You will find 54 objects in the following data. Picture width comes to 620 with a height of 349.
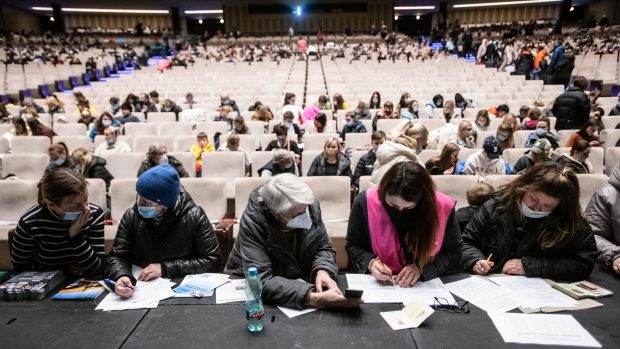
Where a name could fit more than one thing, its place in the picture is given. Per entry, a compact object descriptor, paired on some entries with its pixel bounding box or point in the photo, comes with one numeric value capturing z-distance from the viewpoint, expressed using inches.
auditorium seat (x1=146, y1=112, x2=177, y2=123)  308.5
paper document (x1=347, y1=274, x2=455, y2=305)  68.4
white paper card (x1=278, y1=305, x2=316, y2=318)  64.1
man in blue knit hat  76.0
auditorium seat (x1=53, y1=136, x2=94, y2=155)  225.5
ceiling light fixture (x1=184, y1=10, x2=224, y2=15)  1166.3
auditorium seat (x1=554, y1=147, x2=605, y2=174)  178.2
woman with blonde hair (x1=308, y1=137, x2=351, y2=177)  172.2
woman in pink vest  69.4
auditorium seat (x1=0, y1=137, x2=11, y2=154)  232.1
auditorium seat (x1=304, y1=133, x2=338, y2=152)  224.4
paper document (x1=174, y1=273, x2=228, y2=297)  70.8
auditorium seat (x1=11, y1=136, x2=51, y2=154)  222.1
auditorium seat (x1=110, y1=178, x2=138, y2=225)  142.7
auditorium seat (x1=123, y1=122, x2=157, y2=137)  267.4
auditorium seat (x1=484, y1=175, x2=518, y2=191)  135.3
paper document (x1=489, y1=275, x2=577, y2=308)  66.3
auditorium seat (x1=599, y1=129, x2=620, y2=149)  218.7
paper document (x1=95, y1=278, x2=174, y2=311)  66.7
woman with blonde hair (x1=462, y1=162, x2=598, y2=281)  73.9
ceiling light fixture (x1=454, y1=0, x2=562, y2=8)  1054.5
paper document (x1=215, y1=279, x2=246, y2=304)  68.8
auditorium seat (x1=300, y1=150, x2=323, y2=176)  187.6
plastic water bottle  59.8
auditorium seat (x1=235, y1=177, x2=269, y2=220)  142.9
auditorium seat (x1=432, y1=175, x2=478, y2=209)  140.5
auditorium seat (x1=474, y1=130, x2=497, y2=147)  223.1
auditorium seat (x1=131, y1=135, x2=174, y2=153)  227.9
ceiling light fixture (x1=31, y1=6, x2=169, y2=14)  1050.9
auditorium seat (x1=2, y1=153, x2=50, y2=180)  183.0
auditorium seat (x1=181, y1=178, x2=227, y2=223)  143.8
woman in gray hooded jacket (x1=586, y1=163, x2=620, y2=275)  83.7
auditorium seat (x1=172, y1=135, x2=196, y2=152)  226.5
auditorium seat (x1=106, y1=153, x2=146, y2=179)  190.1
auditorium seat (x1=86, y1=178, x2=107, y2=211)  142.0
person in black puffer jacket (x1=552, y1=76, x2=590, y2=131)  240.1
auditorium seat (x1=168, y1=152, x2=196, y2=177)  186.4
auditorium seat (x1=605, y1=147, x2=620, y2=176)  176.4
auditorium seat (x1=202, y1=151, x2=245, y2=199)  185.2
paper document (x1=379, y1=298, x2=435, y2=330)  60.6
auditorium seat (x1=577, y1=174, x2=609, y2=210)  137.3
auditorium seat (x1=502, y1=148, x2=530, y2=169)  181.8
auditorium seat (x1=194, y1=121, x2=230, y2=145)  272.5
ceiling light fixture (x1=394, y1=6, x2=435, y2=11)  1111.0
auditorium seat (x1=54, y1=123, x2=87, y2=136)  260.8
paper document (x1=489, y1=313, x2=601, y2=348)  56.6
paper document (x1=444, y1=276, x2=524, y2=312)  65.8
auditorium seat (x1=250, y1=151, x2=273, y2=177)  187.8
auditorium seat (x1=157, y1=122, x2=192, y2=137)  271.0
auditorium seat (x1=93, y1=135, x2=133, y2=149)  229.0
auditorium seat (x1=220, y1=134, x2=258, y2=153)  227.0
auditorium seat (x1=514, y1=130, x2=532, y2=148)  219.0
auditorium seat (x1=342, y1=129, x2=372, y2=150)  229.5
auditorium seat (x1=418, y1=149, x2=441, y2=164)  179.8
